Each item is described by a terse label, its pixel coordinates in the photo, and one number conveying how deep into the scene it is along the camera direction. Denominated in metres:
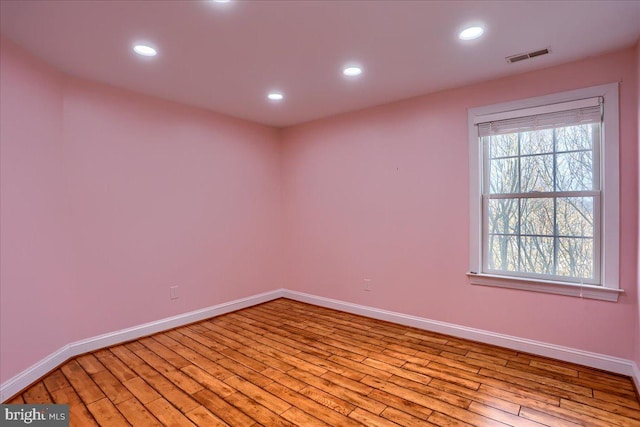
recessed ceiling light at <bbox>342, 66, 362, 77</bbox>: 2.94
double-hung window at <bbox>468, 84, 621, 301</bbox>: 2.69
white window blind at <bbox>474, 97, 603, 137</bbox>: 2.75
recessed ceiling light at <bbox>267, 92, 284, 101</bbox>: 3.56
